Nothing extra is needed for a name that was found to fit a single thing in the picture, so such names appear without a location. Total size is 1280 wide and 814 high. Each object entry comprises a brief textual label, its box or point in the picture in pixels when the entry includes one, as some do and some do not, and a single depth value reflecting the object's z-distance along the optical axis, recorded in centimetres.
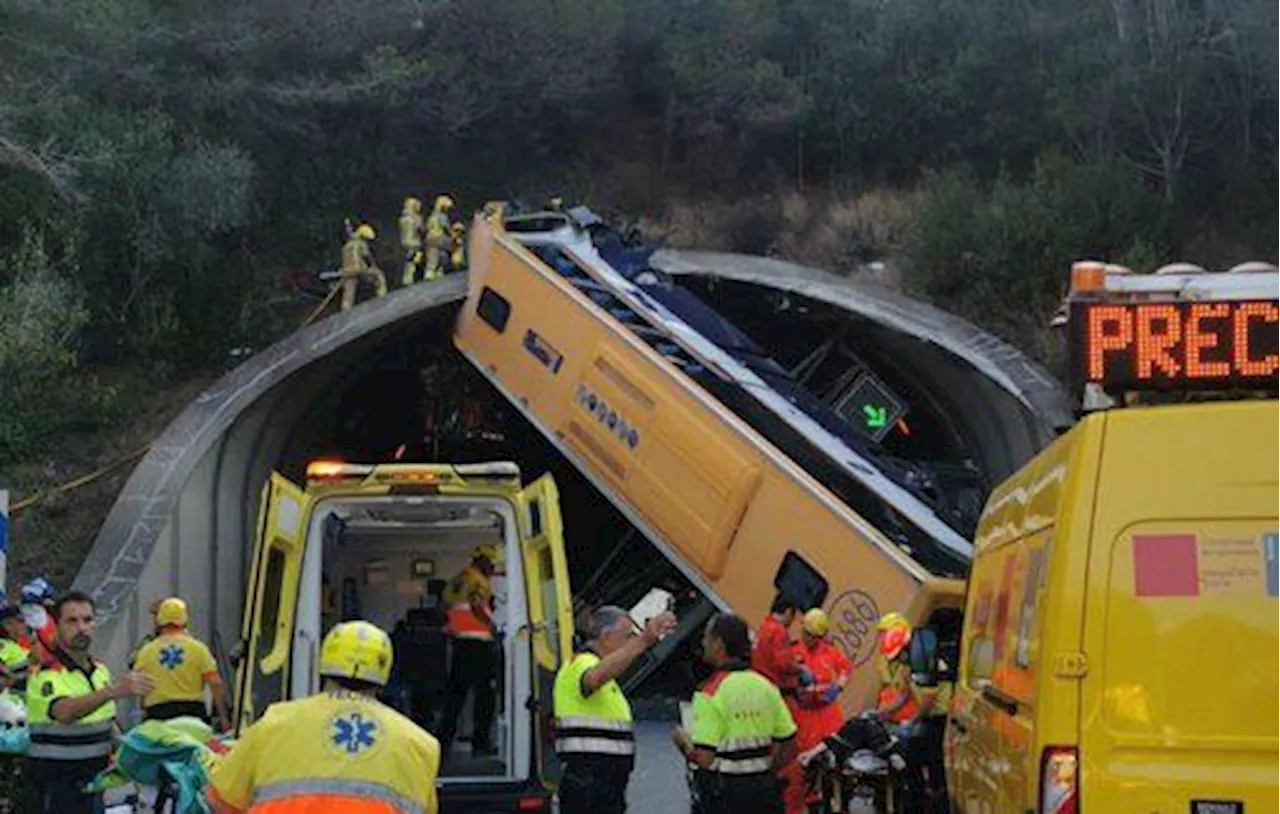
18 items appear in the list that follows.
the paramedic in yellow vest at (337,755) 472
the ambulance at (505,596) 987
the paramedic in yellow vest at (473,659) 1192
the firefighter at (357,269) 2139
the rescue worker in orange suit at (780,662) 1022
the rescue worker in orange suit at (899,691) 948
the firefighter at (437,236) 2200
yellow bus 1335
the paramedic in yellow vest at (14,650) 923
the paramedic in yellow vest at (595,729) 815
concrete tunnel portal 1688
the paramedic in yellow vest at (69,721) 834
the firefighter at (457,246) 2266
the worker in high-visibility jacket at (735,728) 760
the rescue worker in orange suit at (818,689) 1004
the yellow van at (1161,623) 461
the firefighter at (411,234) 2170
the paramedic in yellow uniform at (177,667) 974
